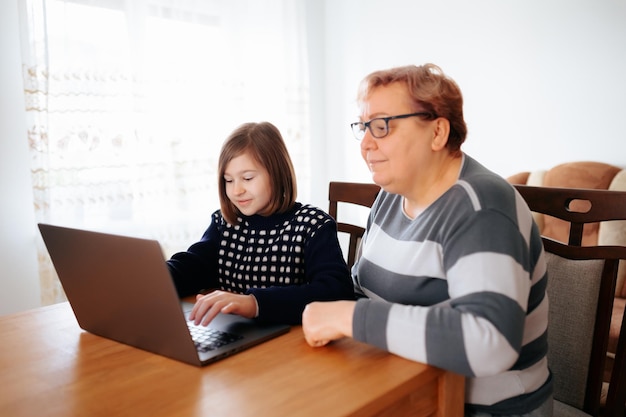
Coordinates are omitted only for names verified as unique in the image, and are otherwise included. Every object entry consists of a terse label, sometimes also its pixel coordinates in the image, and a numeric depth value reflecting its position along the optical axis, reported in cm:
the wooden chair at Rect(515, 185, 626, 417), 114
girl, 134
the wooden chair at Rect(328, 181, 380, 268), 161
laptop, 85
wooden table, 76
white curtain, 245
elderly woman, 87
